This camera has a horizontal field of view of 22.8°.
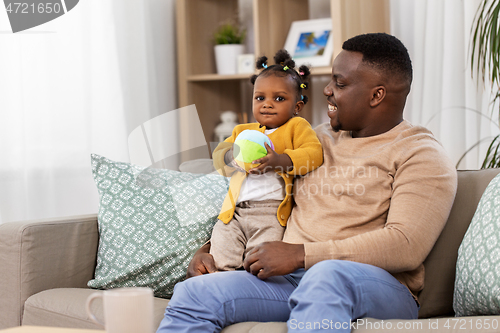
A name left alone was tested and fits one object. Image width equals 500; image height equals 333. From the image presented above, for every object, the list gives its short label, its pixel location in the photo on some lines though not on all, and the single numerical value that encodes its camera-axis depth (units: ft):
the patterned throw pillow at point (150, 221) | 10.86
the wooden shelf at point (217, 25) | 13.50
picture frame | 13.76
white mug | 8.31
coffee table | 8.69
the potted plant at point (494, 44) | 11.75
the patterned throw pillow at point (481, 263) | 9.45
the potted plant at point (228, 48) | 14.78
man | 9.45
